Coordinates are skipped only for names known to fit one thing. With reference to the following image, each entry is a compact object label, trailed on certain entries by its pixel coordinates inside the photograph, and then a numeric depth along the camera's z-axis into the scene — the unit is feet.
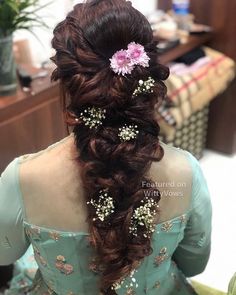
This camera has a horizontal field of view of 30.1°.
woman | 2.81
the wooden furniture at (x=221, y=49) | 7.94
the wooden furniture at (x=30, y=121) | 5.08
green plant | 4.88
